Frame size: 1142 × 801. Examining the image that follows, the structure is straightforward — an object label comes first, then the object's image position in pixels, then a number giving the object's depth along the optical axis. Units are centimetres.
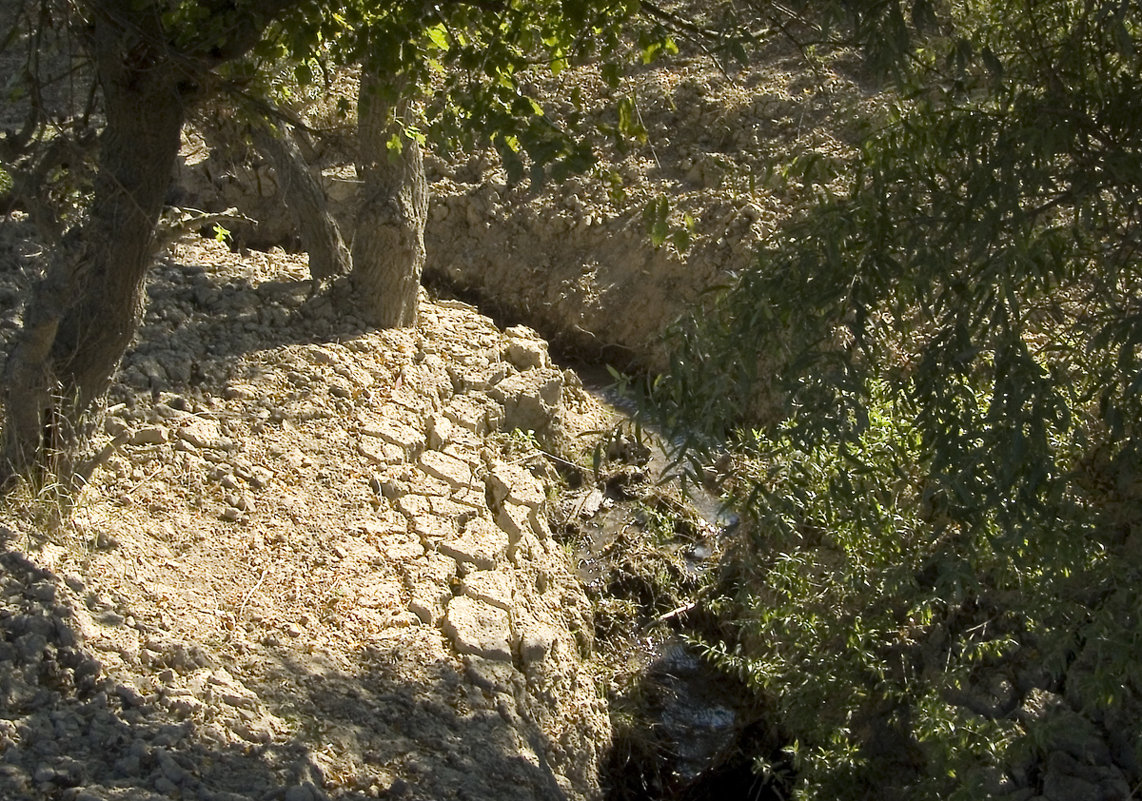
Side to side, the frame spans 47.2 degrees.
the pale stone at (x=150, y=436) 524
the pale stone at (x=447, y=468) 600
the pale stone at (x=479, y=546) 548
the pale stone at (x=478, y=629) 500
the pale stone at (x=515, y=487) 620
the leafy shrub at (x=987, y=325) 321
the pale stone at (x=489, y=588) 529
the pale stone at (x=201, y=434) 538
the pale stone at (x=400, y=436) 598
